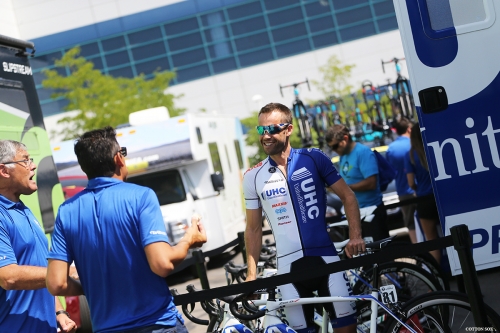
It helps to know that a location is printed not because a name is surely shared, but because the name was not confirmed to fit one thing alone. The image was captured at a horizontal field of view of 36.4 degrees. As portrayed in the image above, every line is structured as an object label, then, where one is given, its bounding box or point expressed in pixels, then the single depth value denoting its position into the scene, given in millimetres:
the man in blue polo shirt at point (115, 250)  3805
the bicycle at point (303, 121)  18938
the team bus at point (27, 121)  7523
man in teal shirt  7973
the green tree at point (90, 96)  28938
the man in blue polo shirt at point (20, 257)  4180
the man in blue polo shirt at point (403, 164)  9695
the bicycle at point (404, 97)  18281
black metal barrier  4258
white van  13492
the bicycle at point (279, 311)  4543
